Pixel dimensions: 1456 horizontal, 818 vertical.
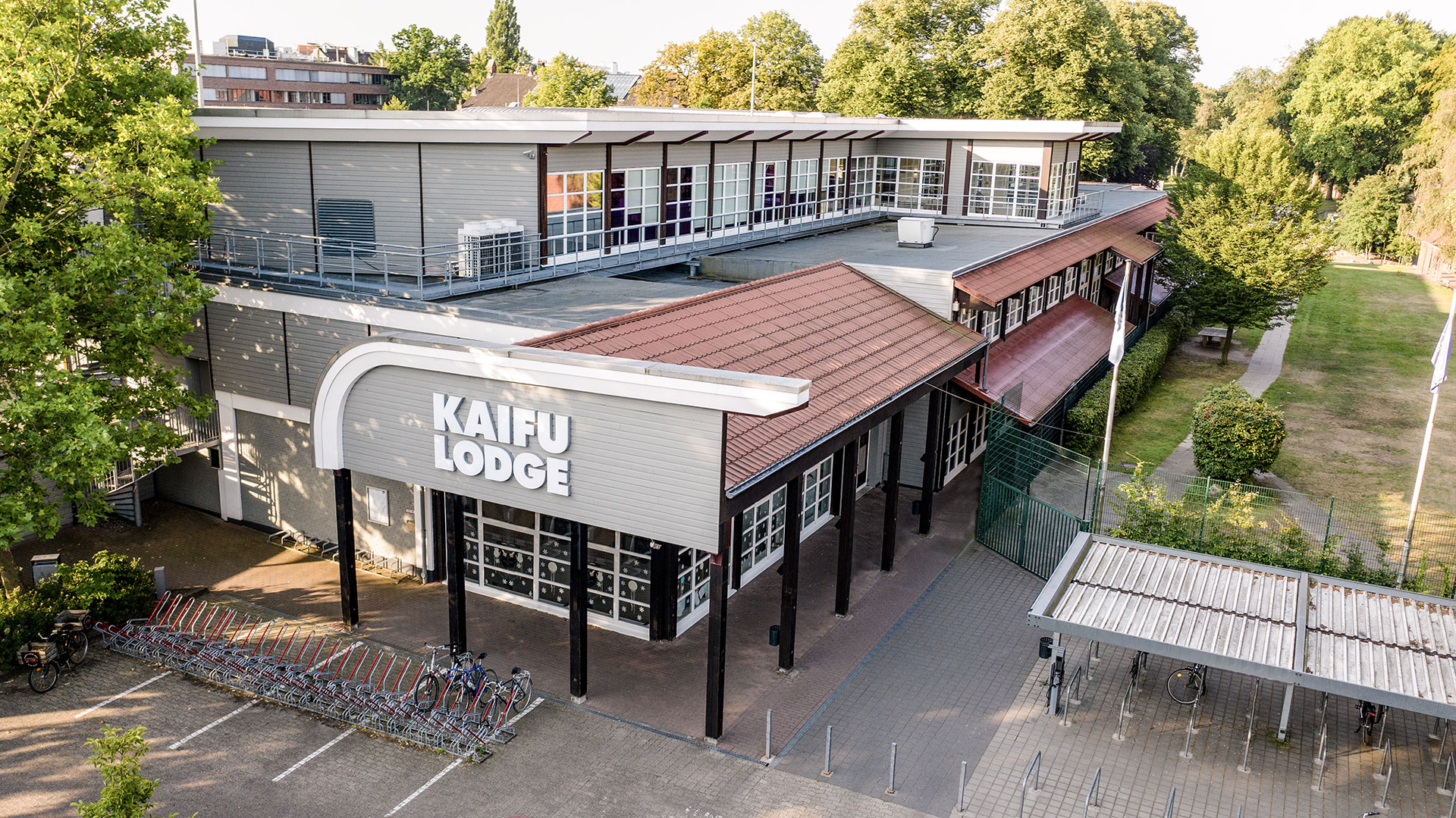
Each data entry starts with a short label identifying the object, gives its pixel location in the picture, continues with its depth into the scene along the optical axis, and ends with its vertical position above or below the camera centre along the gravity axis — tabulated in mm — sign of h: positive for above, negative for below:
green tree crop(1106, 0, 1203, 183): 65250 +6396
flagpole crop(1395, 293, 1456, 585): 19344 -3868
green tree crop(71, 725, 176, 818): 9570 -5910
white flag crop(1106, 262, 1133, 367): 21250 -3344
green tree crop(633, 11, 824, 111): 70250 +5729
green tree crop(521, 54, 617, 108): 71000 +4147
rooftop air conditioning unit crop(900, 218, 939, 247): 30719 -2096
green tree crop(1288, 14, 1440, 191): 70250 +5095
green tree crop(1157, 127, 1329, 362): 36938 -2219
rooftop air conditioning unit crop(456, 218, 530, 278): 22000 -2144
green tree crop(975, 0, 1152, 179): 54250 +5149
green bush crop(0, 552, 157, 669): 16828 -7679
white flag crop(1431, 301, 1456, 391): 19469 -3306
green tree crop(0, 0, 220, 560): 15680 -1665
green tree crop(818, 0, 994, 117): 60500 +5654
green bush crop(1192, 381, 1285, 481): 25906 -6453
